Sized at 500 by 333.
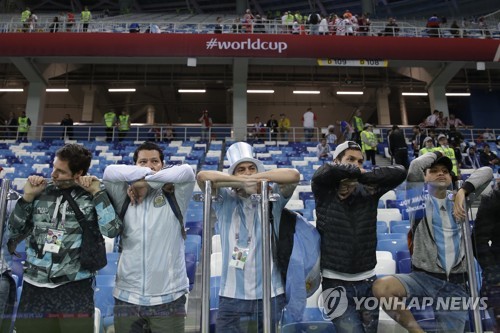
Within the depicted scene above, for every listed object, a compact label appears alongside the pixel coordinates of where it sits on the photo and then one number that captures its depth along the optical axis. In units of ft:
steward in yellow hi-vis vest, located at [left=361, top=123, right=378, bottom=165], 31.71
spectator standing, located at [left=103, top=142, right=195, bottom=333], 6.48
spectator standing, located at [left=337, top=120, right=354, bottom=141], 41.13
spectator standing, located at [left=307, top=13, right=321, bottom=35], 44.09
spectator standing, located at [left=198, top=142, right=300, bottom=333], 6.51
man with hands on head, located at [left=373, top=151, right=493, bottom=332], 6.82
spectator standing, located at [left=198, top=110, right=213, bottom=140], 44.99
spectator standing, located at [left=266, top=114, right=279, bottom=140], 44.63
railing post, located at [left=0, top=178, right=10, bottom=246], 6.77
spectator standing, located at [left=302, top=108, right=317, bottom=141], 44.86
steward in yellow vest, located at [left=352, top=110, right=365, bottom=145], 38.53
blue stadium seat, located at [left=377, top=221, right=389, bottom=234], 14.44
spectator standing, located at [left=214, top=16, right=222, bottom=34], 43.88
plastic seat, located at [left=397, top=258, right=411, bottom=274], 7.80
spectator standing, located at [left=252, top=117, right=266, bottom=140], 44.32
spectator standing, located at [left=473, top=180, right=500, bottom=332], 6.80
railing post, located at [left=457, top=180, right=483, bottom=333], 6.69
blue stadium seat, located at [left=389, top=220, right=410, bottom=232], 13.69
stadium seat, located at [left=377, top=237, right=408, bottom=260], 10.76
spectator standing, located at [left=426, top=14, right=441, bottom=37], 45.72
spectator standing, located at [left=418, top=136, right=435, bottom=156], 23.78
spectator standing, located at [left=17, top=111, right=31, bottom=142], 43.37
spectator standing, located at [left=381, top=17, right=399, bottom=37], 44.42
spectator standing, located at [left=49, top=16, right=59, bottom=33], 43.99
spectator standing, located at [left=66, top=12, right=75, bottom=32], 45.09
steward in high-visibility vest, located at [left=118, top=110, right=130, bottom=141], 43.24
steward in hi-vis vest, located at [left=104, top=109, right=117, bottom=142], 43.96
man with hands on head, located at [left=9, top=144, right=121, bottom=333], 6.41
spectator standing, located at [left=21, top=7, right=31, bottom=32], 44.29
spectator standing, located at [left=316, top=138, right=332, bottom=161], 33.48
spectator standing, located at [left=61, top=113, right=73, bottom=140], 44.68
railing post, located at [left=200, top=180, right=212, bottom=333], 6.39
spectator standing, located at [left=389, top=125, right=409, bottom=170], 28.12
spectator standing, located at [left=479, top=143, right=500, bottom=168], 31.23
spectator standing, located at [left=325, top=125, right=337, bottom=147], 39.04
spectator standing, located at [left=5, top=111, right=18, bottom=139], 46.09
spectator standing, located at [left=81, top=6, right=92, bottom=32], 46.17
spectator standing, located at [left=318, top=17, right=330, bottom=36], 43.76
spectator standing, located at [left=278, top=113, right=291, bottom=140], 47.82
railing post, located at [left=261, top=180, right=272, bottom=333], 6.35
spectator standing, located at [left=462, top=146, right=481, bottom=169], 32.42
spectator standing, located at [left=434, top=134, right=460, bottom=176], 23.10
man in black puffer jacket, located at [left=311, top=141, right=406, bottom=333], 6.97
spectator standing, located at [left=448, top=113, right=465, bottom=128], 43.60
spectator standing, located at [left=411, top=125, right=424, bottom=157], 33.55
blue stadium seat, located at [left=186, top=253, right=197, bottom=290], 6.88
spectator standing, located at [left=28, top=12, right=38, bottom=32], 44.38
